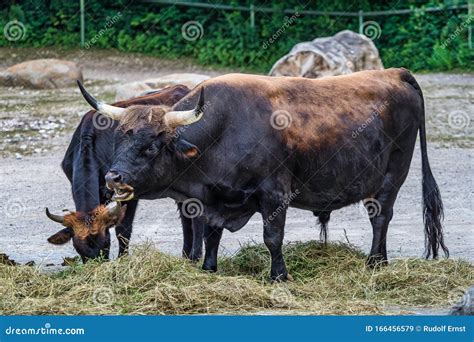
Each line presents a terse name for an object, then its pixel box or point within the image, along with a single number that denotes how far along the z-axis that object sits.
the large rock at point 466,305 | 10.80
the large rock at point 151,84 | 23.11
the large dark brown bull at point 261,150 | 12.41
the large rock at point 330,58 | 24.02
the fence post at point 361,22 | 28.38
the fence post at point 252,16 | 29.19
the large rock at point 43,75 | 27.09
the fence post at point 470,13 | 26.70
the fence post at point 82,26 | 30.91
